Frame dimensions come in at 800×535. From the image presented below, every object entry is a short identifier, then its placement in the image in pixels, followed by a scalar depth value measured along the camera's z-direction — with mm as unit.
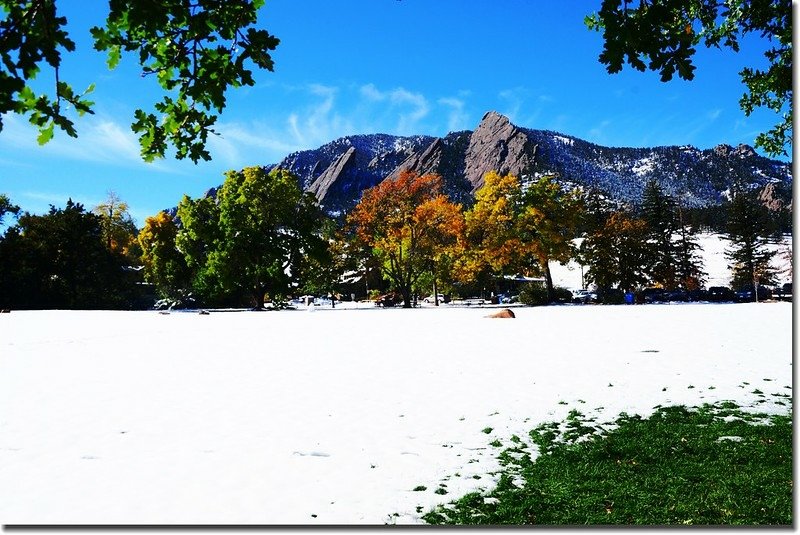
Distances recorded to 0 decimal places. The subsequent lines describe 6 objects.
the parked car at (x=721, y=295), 43750
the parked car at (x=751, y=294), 43188
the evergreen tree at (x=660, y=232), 47281
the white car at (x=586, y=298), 41291
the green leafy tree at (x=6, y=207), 42181
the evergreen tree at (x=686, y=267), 50875
